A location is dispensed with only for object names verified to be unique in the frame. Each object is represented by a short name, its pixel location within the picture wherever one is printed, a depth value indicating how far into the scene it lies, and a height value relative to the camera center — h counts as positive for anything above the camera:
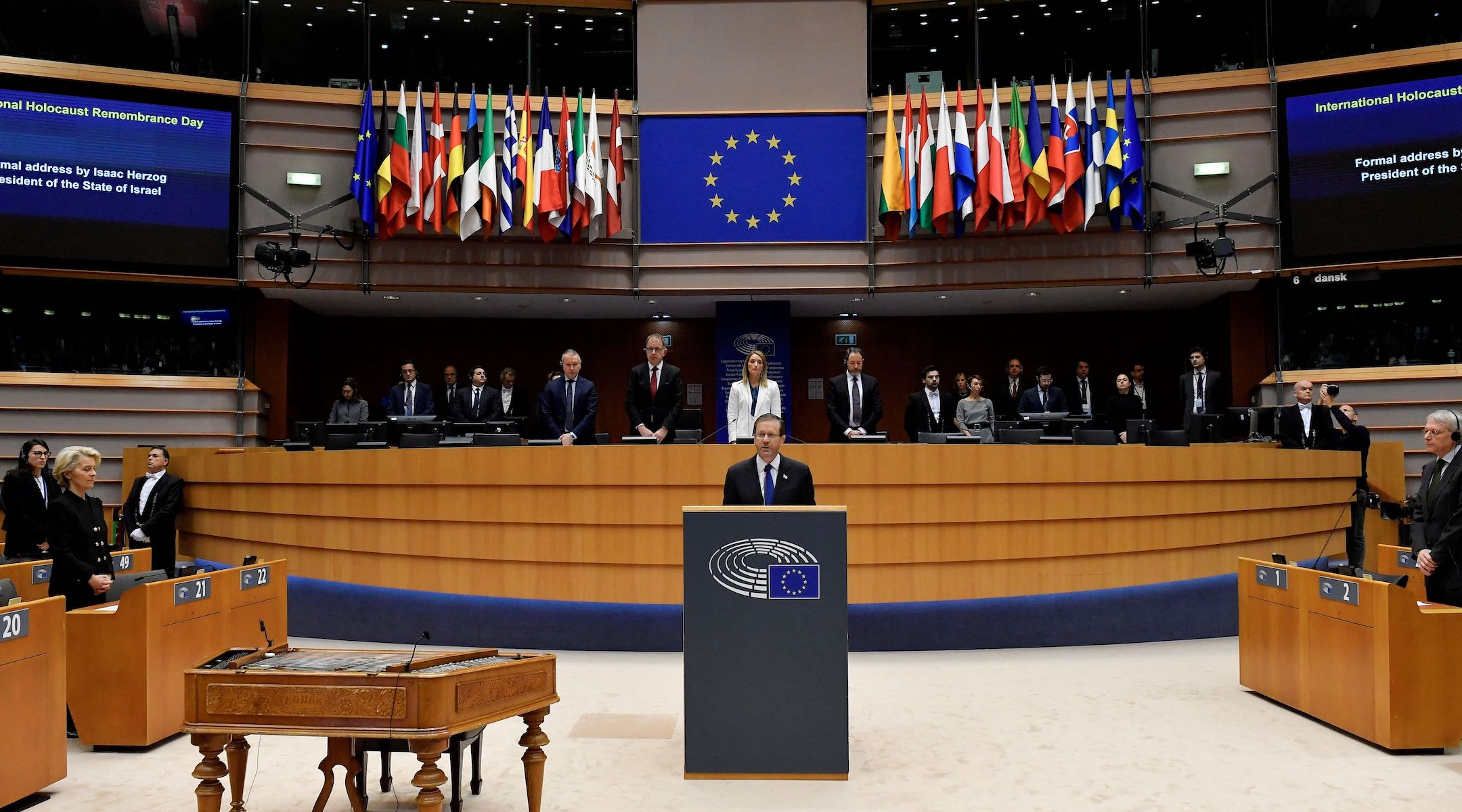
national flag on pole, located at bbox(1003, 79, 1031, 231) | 10.48 +2.75
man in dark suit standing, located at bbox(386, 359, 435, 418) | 10.66 +0.23
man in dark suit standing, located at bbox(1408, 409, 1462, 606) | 4.56 -0.47
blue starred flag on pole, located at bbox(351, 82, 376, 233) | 10.53 +2.73
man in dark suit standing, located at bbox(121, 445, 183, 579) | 7.68 -0.70
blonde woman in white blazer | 6.48 +0.12
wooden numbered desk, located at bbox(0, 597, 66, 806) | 3.69 -1.06
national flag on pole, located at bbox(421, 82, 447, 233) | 10.61 +2.69
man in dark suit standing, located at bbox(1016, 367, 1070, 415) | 10.41 +0.21
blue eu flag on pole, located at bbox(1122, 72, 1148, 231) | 10.26 +2.58
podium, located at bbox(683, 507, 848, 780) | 3.94 -0.92
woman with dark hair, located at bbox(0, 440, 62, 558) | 7.06 -0.59
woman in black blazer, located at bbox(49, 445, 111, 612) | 4.66 -0.56
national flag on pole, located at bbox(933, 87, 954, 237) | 10.48 +2.63
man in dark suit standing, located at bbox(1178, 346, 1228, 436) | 9.93 +0.28
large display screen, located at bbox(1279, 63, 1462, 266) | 9.98 +2.56
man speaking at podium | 4.50 -0.27
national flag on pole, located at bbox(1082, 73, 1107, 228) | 10.35 +2.66
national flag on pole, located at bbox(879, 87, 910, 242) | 10.62 +2.55
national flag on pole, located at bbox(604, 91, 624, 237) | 10.73 +2.64
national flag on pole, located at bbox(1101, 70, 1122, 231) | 10.27 +2.62
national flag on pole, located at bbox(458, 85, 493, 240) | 10.62 +2.41
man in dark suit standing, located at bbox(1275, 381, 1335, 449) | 8.47 -0.07
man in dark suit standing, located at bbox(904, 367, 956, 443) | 9.09 +0.07
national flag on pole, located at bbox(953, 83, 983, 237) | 10.45 +2.61
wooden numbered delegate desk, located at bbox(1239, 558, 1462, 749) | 4.35 -1.13
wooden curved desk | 6.29 -0.64
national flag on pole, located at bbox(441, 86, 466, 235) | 10.59 +2.61
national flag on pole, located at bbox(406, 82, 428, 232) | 10.59 +2.66
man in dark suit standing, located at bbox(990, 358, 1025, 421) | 11.72 +0.24
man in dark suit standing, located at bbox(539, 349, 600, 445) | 7.36 +0.09
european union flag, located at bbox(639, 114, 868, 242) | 10.88 +2.66
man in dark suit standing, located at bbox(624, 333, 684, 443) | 7.23 +0.17
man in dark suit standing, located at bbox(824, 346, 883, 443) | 7.45 +0.13
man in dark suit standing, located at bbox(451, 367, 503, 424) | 10.41 +0.18
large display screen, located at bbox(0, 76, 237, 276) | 10.21 +2.57
